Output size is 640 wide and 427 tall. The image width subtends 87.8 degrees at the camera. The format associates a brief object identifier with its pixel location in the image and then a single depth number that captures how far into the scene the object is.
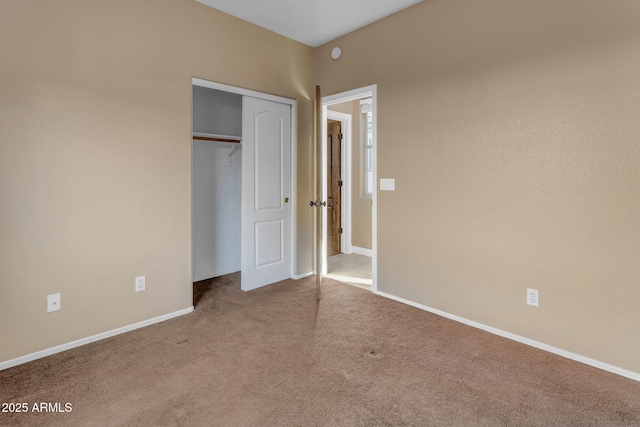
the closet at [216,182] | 3.89
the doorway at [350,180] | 5.30
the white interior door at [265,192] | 3.53
